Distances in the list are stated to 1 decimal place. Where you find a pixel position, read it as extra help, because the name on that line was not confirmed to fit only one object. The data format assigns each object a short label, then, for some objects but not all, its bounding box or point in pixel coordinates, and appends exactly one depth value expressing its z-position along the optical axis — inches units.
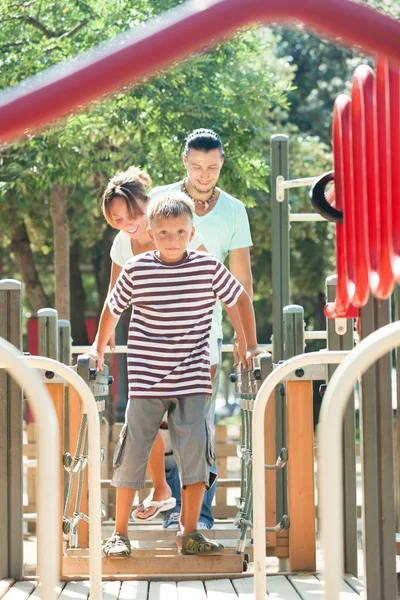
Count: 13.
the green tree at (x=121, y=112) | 726.5
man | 346.0
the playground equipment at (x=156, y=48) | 108.7
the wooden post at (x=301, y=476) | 330.6
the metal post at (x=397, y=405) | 332.2
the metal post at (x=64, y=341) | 421.4
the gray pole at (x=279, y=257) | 450.0
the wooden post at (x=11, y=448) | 324.5
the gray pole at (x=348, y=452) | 335.0
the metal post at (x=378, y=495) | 220.2
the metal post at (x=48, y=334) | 365.4
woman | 336.8
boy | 296.0
